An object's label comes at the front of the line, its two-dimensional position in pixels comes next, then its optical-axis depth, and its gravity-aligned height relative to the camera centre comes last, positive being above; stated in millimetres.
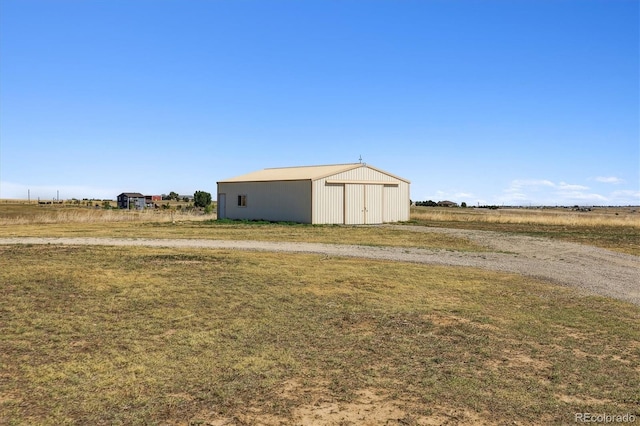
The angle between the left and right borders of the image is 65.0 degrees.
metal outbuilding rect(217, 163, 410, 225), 34875 +1157
